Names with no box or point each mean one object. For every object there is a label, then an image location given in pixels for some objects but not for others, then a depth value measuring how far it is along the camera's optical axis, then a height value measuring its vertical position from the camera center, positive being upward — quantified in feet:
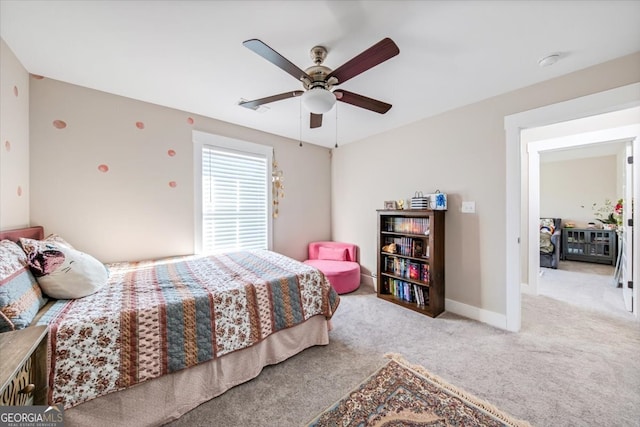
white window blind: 10.03 +0.59
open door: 8.99 -0.70
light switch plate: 8.55 +0.24
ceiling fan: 4.39 +3.02
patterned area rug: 4.44 -3.88
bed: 3.90 -2.45
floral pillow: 3.53 -1.31
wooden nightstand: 2.35 -1.72
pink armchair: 10.84 -2.50
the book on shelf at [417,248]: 9.66 -1.41
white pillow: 4.72 -1.20
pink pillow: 12.50 -2.14
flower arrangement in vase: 15.49 -0.01
